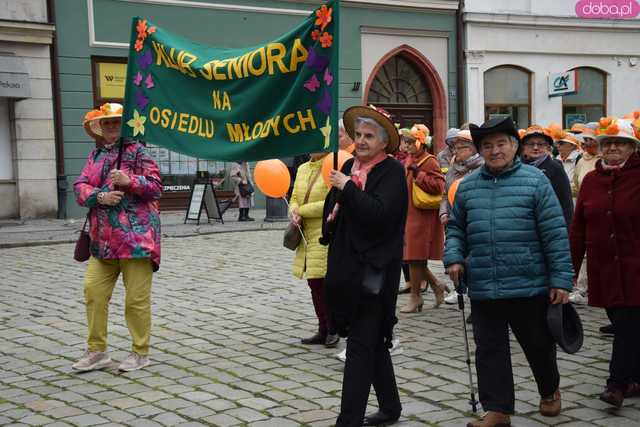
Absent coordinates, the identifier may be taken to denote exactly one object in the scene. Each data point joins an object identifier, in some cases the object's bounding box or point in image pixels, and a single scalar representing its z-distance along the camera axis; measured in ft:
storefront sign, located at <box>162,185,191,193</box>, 68.18
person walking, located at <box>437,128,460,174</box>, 29.27
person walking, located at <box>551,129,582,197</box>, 29.94
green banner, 16.03
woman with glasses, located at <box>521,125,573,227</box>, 23.43
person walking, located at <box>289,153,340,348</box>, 21.18
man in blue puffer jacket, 14.83
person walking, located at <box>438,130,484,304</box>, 23.53
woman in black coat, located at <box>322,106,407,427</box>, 14.49
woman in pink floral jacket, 19.07
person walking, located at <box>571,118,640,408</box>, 16.37
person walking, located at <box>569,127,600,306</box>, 28.49
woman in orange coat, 25.91
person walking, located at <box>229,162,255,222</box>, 59.80
